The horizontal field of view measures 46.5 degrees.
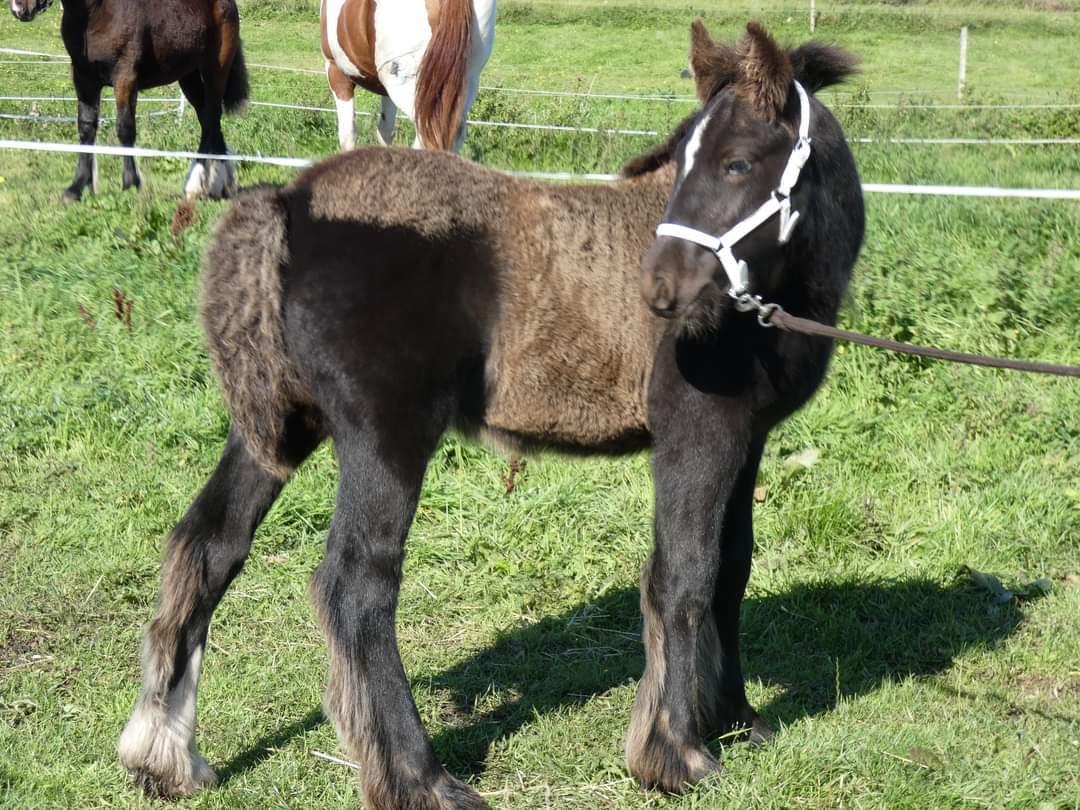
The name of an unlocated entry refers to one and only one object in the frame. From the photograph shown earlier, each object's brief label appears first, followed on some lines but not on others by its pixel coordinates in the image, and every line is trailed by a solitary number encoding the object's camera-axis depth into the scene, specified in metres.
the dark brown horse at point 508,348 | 3.55
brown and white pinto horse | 7.86
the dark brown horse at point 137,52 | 11.08
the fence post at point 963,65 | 20.22
